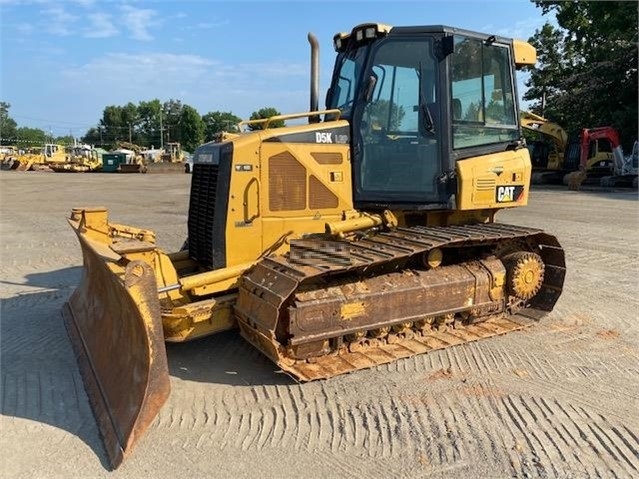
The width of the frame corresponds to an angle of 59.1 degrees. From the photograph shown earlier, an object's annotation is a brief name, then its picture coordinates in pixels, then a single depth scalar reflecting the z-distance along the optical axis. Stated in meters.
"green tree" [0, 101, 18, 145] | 112.21
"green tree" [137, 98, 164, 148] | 104.81
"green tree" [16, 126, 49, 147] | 125.25
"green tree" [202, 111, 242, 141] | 95.94
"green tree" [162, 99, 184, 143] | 98.00
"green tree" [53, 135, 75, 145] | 119.38
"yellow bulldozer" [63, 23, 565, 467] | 4.48
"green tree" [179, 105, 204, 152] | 88.81
